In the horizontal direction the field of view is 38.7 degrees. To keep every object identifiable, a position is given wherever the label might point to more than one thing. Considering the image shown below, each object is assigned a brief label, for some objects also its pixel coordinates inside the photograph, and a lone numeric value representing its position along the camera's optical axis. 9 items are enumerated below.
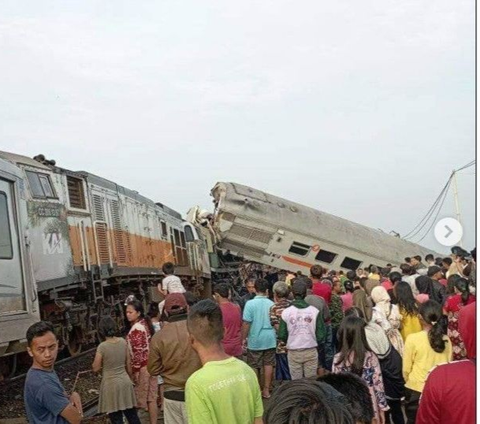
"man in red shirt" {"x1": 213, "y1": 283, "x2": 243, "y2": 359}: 8.08
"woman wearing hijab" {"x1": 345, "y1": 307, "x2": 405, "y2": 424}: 6.10
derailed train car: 27.72
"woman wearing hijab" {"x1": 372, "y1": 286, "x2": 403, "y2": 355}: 6.77
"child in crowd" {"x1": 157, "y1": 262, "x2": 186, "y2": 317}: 10.02
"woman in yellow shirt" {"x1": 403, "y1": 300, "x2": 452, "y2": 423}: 5.45
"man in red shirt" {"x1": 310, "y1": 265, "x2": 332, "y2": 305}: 9.89
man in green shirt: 3.67
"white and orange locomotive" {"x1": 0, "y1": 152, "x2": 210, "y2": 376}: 11.26
